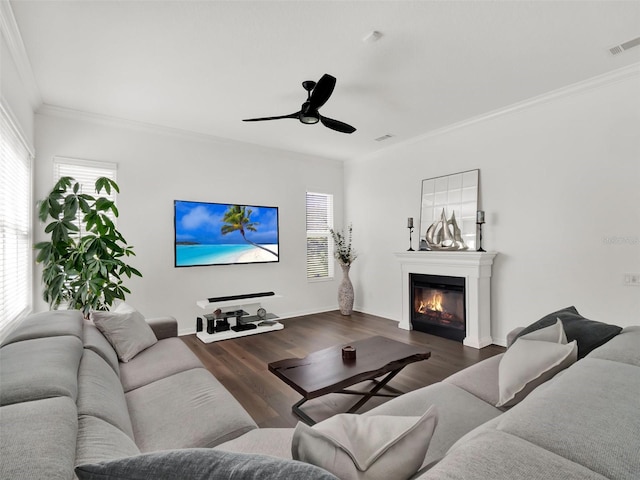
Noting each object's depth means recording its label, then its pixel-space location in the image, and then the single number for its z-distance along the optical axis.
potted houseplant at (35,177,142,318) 3.20
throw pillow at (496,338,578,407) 1.44
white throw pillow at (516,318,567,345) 1.68
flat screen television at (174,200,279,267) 4.48
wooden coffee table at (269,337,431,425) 2.07
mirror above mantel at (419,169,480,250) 4.21
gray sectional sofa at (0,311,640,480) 0.65
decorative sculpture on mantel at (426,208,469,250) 4.28
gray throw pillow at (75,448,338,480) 0.52
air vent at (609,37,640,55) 2.58
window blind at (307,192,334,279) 5.86
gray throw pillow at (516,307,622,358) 1.67
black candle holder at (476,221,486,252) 4.10
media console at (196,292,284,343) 4.29
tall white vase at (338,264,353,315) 5.61
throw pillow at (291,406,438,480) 0.76
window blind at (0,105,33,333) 2.38
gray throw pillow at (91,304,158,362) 2.34
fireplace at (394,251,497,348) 3.88
